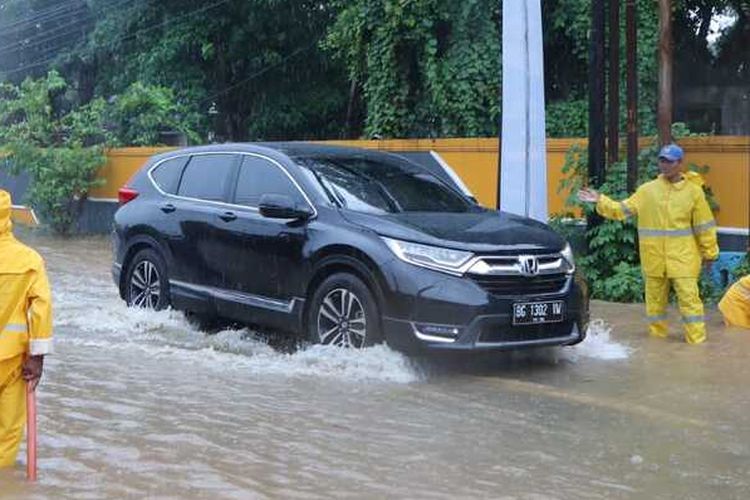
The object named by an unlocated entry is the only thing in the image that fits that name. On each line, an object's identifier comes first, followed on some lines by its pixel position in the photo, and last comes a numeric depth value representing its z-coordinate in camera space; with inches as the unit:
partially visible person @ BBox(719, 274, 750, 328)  355.3
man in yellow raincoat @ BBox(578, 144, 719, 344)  322.3
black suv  267.9
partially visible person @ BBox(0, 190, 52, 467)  182.9
